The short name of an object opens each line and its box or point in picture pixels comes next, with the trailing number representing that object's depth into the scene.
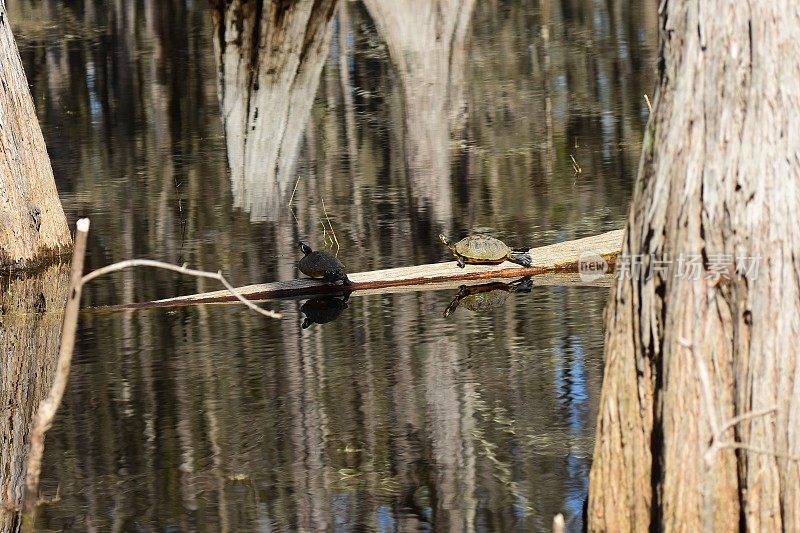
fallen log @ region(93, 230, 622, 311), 19.37
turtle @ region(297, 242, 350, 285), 19.42
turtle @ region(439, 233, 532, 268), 19.95
